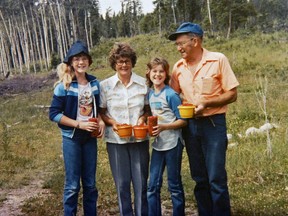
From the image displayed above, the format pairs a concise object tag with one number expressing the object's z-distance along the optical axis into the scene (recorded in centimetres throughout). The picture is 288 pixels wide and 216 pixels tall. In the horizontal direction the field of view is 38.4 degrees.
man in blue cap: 372
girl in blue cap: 404
